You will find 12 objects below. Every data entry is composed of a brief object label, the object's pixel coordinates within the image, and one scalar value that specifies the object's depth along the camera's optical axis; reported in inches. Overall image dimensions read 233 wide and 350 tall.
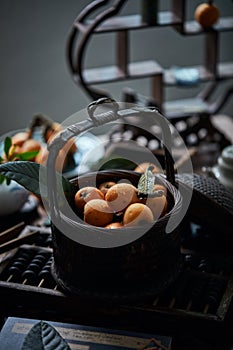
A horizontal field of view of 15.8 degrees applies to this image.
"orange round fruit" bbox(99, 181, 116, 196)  42.7
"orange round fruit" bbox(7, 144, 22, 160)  49.7
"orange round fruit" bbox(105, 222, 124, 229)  40.5
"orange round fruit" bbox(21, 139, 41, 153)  52.9
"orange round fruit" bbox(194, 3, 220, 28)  61.3
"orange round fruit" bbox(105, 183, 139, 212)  41.3
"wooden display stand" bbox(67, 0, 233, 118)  60.0
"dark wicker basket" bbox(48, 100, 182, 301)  39.7
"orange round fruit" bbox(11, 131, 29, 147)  54.3
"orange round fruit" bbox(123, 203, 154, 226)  40.2
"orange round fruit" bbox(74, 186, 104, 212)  41.7
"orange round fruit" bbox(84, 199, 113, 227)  40.8
